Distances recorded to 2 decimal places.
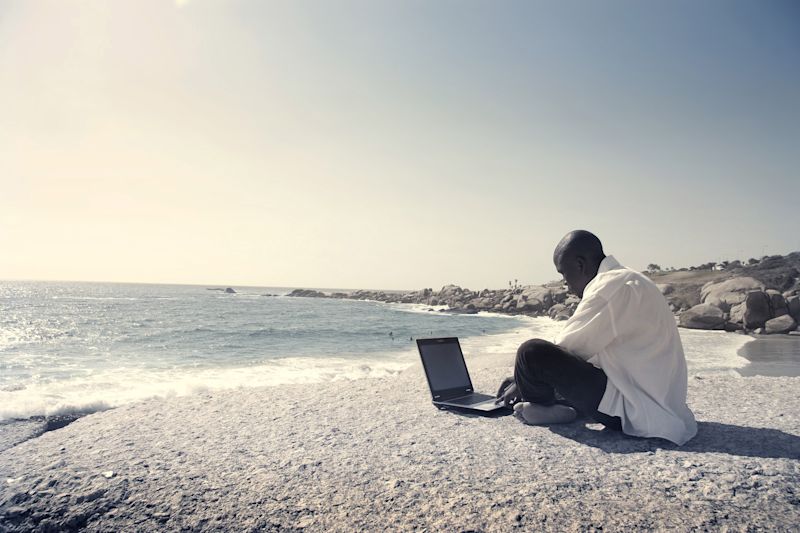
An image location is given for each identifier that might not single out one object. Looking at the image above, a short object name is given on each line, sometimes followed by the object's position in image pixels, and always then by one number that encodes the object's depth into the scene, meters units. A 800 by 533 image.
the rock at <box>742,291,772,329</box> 21.11
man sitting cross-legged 3.36
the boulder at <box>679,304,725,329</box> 22.83
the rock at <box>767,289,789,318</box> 21.52
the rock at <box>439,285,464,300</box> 58.00
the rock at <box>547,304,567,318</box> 36.47
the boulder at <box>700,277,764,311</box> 25.31
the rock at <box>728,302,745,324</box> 21.98
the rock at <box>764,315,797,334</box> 19.54
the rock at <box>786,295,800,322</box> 21.56
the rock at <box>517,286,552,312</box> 41.12
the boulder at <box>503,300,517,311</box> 43.84
